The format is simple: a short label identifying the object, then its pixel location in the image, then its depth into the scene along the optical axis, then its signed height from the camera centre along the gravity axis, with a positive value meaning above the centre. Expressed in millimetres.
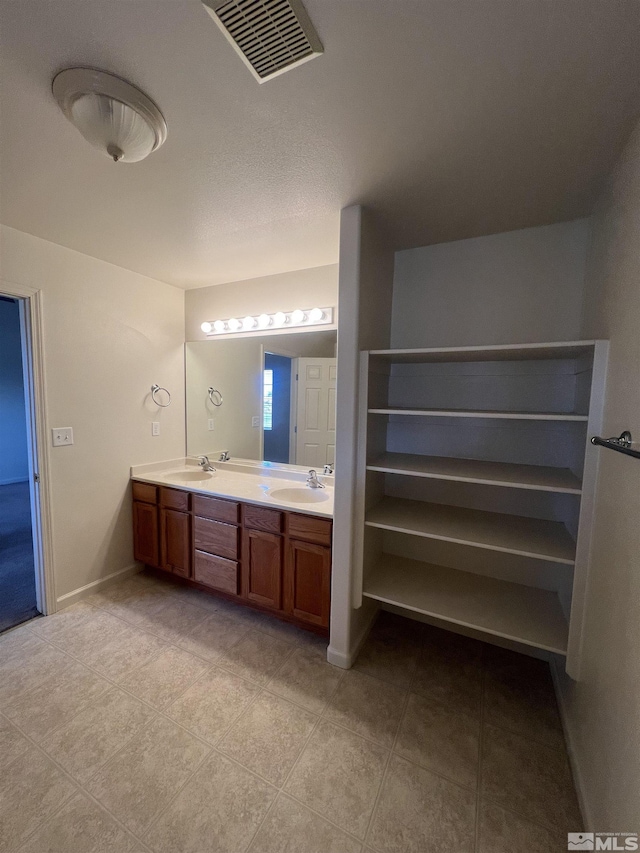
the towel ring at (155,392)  2691 +38
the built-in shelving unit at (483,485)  1419 -464
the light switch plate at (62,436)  2107 -269
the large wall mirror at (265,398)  2318 +8
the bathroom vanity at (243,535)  1880 -894
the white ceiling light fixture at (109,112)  960 +899
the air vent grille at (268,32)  764 +924
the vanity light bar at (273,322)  2264 +585
